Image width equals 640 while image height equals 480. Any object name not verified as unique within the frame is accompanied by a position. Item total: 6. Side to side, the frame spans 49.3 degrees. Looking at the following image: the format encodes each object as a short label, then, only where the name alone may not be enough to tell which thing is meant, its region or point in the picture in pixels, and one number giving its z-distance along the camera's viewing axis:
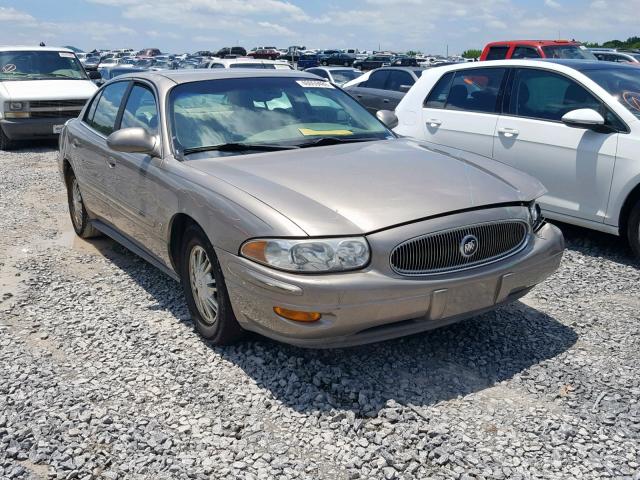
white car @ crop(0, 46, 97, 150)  11.92
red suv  13.73
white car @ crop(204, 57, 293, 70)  14.34
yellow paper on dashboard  4.57
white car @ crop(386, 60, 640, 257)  5.52
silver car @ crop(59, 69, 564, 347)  3.28
